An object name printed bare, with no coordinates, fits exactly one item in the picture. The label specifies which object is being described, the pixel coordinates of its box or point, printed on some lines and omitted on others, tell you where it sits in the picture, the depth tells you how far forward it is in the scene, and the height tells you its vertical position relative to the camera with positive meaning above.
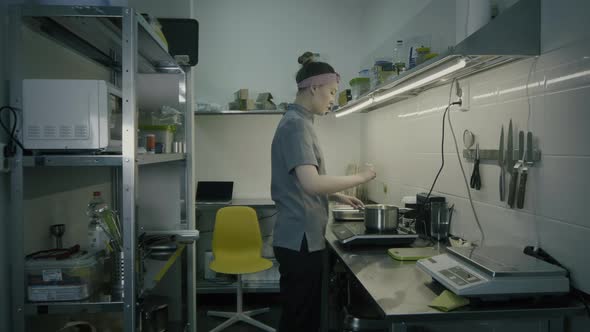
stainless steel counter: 1.09 -0.42
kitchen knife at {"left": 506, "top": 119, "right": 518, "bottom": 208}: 1.50 -0.04
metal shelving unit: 1.33 -0.02
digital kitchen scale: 1.13 -0.35
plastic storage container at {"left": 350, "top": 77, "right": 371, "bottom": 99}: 2.73 +0.51
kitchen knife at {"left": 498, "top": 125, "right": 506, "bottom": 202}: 1.58 -0.05
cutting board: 1.62 -0.40
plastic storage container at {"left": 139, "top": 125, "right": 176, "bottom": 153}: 2.14 +0.13
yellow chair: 3.06 -0.65
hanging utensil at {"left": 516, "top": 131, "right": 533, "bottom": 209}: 1.43 -0.04
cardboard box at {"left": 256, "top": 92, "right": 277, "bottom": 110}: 3.53 +0.49
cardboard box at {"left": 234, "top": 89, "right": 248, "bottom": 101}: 3.55 +0.57
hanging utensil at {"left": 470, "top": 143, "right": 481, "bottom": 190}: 1.75 -0.07
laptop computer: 3.56 -0.31
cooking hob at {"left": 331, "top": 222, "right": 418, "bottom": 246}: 1.83 -0.37
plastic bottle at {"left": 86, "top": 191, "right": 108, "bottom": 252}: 1.68 -0.34
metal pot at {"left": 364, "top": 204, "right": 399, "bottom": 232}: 1.94 -0.29
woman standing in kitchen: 1.72 -0.22
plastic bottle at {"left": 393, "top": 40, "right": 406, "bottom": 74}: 2.51 +0.70
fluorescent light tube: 1.46 +0.34
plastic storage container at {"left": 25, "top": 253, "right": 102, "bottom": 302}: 1.36 -0.44
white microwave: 1.32 +0.14
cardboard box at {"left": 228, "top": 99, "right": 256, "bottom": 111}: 3.53 +0.47
